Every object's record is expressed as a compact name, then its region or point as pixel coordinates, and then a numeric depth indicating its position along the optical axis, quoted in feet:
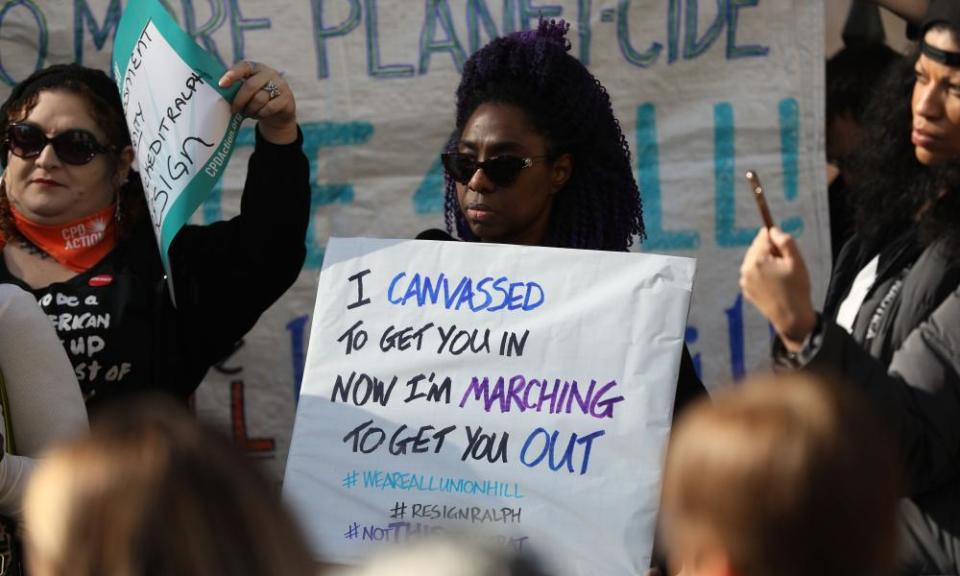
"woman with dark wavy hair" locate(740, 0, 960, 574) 15.79
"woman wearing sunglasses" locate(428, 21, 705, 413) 20.74
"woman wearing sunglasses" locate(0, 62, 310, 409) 21.71
